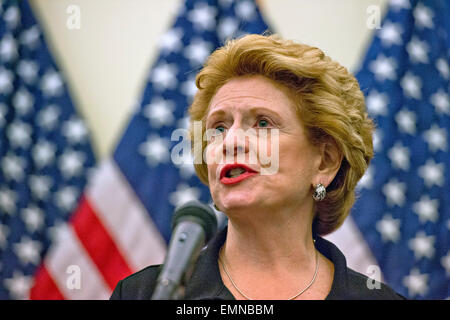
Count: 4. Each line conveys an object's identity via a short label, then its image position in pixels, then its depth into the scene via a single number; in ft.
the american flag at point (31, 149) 11.48
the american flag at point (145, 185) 10.78
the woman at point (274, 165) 4.85
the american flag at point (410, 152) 10.39
